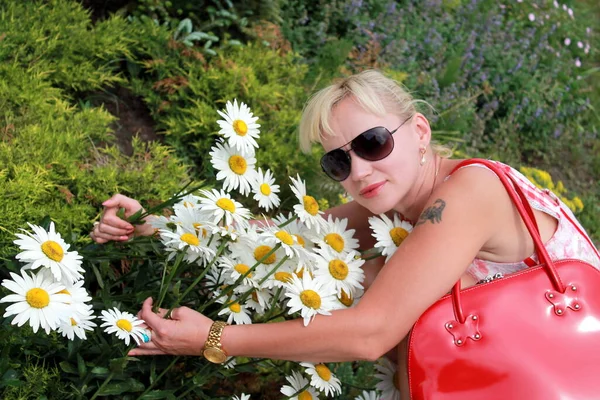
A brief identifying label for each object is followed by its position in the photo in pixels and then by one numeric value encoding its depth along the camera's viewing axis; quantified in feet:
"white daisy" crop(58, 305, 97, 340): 5.15
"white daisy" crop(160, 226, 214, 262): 5.80
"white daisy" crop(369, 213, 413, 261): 6.31
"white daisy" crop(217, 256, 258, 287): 5.93
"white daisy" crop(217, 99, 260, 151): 5.99
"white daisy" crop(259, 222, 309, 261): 5.73
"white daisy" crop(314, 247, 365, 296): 6.02
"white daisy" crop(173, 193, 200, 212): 6.44
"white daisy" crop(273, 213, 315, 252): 6.45
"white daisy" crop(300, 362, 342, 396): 6.17
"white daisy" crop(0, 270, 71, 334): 4.83
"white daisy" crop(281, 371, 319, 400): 6.38
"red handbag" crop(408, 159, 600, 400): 5.69
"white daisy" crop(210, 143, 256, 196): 6.07
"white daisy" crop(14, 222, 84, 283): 4.90
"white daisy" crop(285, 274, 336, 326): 5.67
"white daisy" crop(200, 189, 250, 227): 5.79
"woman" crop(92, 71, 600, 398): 5.70
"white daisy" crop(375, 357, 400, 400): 7.13
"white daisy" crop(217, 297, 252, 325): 5.99
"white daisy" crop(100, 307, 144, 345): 5.31
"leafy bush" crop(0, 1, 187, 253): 8.39
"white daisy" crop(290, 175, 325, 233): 6.11
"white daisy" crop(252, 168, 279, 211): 6.35
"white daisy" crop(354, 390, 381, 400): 6.94
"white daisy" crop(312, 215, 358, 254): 6.30
